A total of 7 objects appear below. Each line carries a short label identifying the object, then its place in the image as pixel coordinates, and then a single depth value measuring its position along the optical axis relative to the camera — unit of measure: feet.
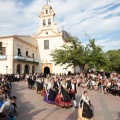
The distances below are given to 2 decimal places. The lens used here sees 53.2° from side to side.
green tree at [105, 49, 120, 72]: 105.22
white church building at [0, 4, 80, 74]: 74.80
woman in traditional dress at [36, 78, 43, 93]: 34.51
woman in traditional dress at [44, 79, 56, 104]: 25.02
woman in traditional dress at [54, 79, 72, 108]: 22.28
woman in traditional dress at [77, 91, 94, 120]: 15.09
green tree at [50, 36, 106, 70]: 62.55
